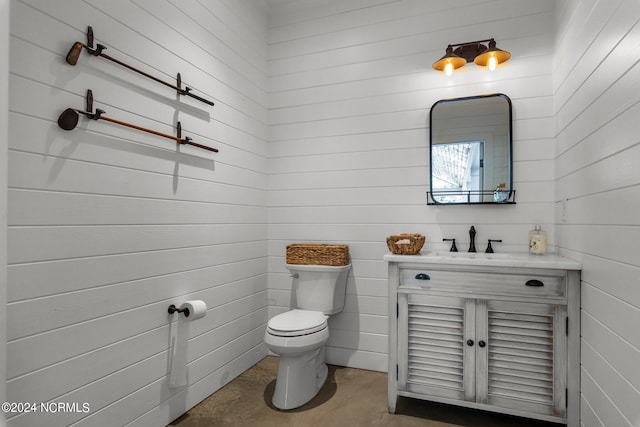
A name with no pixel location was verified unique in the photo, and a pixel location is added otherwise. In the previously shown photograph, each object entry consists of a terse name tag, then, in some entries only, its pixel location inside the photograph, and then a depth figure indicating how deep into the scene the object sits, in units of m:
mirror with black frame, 2.37
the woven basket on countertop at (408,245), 2.15
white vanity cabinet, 1.79
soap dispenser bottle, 2.18
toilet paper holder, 1.93
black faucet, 2.38
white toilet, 2.11
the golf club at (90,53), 1.42
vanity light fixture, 2.26
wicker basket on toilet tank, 2.58
